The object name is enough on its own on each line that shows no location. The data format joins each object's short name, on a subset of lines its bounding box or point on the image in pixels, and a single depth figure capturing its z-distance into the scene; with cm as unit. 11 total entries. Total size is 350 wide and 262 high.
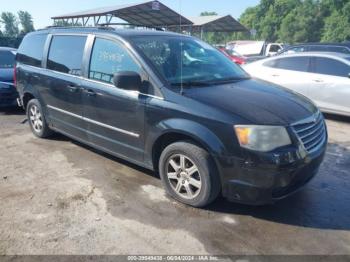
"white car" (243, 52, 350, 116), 768
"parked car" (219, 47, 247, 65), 1884
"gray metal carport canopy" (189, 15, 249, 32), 3308
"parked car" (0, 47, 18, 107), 832
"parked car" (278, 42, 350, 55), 1435
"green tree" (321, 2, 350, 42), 6499
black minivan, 337
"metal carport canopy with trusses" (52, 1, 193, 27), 2481
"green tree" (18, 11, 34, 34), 11956
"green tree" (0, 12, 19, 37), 11025
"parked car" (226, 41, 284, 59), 2651
